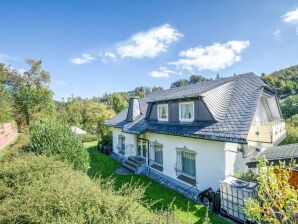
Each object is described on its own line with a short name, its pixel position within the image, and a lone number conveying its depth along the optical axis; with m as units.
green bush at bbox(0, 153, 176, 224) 4.87
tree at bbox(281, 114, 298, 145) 18.24
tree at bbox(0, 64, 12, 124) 22.09
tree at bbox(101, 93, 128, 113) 50.01
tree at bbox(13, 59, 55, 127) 37.06
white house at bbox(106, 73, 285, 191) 11.58
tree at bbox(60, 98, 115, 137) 39.82
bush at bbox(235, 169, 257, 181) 10.53
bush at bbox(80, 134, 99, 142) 37.87
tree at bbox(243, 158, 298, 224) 3.49
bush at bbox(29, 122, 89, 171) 11.48
